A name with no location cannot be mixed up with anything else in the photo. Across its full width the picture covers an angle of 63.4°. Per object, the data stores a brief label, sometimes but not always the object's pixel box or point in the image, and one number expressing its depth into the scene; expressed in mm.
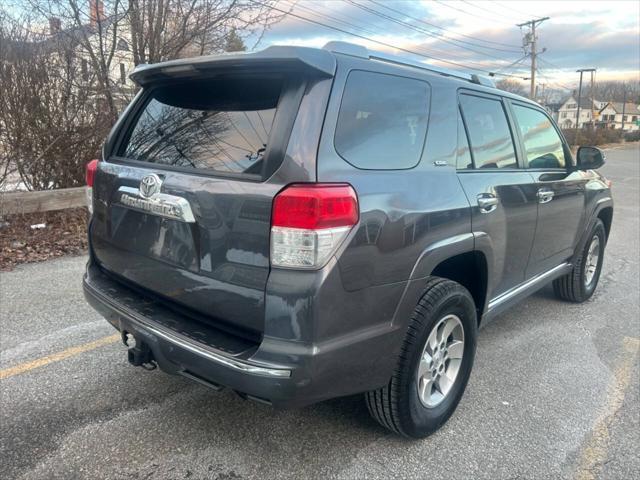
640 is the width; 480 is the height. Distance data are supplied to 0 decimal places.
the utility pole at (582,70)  72125
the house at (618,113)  114375
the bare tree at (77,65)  7336
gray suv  2061
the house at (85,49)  7559
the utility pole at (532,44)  42906
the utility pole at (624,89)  100275
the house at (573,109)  113938
